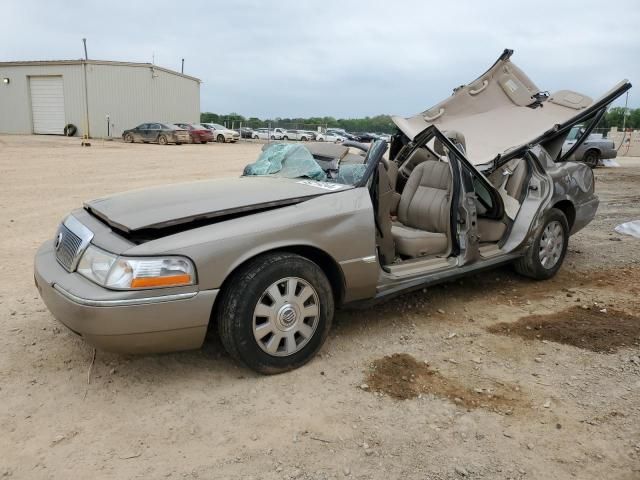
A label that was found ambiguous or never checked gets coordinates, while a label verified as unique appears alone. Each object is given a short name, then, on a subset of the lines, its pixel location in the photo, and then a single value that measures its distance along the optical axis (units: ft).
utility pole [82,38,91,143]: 107.83
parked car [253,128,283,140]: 147.74
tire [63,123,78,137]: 110.91
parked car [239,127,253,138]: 153.69
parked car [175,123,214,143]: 101.35
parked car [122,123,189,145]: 97.45
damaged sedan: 9.51
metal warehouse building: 109.81
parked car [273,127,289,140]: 146.07
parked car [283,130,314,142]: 143.54
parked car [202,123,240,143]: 114.93
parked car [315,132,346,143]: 140.46
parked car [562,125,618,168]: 59.78
